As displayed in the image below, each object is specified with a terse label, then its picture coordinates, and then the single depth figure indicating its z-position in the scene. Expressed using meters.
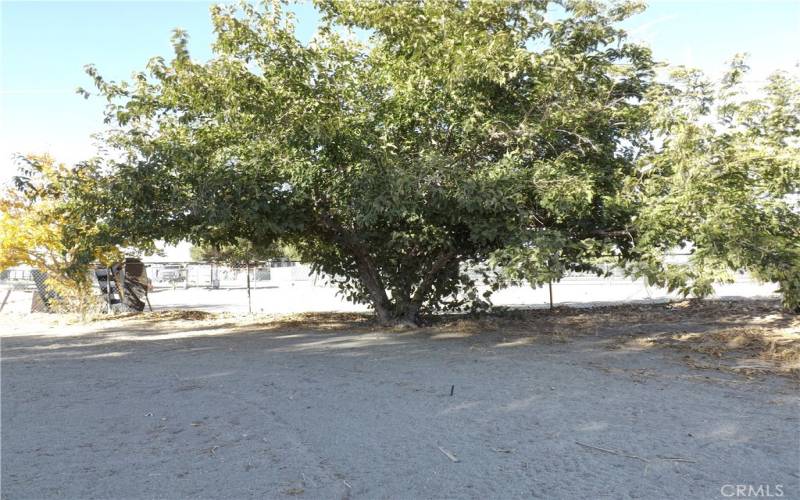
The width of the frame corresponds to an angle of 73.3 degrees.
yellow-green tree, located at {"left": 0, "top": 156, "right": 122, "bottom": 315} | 9.80
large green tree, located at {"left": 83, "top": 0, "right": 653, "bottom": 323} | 7.66
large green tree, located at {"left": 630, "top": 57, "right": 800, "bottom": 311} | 6.26
